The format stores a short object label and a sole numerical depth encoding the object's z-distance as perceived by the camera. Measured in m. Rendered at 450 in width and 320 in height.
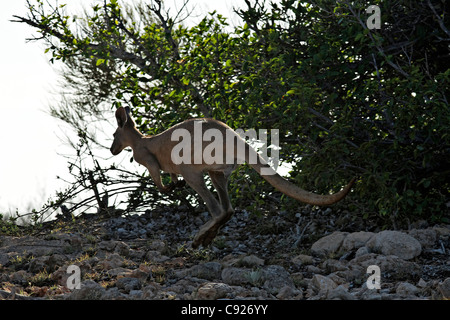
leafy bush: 6.71
